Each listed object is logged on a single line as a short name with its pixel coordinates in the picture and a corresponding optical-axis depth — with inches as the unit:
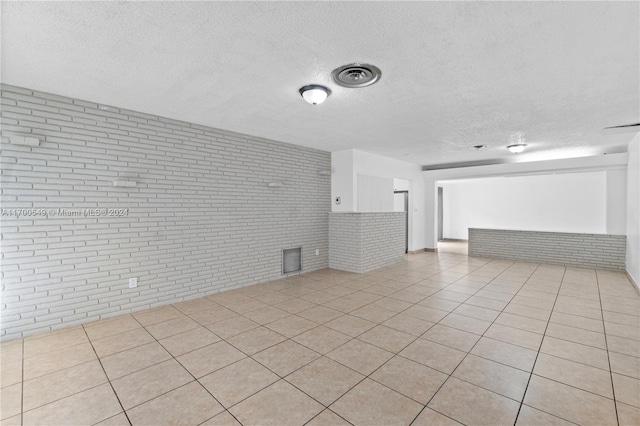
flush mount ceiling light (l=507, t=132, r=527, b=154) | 199.5
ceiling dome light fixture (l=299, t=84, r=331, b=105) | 117.0
